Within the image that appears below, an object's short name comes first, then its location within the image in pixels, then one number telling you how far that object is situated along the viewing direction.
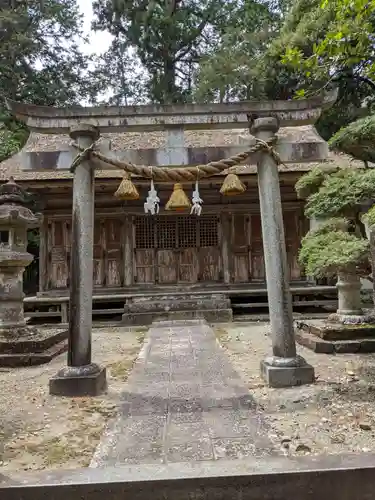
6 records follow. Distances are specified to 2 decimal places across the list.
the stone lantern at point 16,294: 6.25
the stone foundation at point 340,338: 6.07
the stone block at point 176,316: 10.33
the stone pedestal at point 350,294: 6.72
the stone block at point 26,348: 6.10
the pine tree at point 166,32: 22.61
